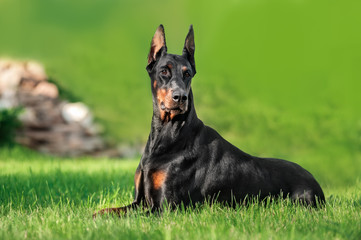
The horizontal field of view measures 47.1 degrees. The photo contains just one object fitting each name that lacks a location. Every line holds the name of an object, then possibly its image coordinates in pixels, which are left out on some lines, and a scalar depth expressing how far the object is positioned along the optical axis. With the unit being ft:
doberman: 12.25
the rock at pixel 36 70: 44.62
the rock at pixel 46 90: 43.34
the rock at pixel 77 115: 41.86
